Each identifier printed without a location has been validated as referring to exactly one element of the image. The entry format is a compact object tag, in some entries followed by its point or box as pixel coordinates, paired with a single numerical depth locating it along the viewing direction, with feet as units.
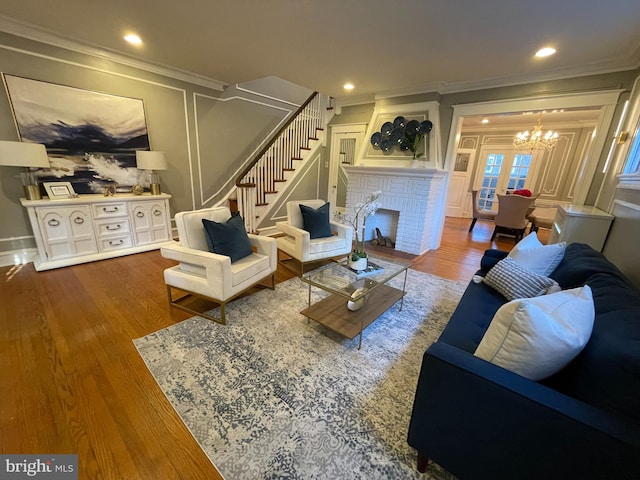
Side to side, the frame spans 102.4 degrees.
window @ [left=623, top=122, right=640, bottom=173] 7.84
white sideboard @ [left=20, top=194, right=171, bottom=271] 9.66
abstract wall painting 9.57
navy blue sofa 2.47
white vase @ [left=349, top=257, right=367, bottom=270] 8.00
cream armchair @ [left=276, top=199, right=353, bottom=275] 10.11
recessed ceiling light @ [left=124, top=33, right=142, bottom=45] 9.23
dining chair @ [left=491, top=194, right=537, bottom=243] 15.19
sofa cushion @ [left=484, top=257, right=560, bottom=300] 5.54
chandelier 17.24
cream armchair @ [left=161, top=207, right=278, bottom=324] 7.02
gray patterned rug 4.03
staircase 14.23
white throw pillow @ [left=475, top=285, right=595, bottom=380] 3.06
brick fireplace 13.25
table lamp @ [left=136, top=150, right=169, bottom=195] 11.67
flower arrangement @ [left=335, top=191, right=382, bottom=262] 8.05
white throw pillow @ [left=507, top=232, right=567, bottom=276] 6.43
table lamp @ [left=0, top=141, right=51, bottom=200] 8.59
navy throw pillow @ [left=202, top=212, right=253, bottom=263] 7.69
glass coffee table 6.50
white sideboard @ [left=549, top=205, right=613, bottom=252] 8.40
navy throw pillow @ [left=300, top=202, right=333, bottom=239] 11.01
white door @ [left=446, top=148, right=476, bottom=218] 23.99
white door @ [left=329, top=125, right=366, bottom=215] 16.80
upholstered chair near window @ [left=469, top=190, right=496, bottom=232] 18.23
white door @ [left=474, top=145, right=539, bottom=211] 21.84
